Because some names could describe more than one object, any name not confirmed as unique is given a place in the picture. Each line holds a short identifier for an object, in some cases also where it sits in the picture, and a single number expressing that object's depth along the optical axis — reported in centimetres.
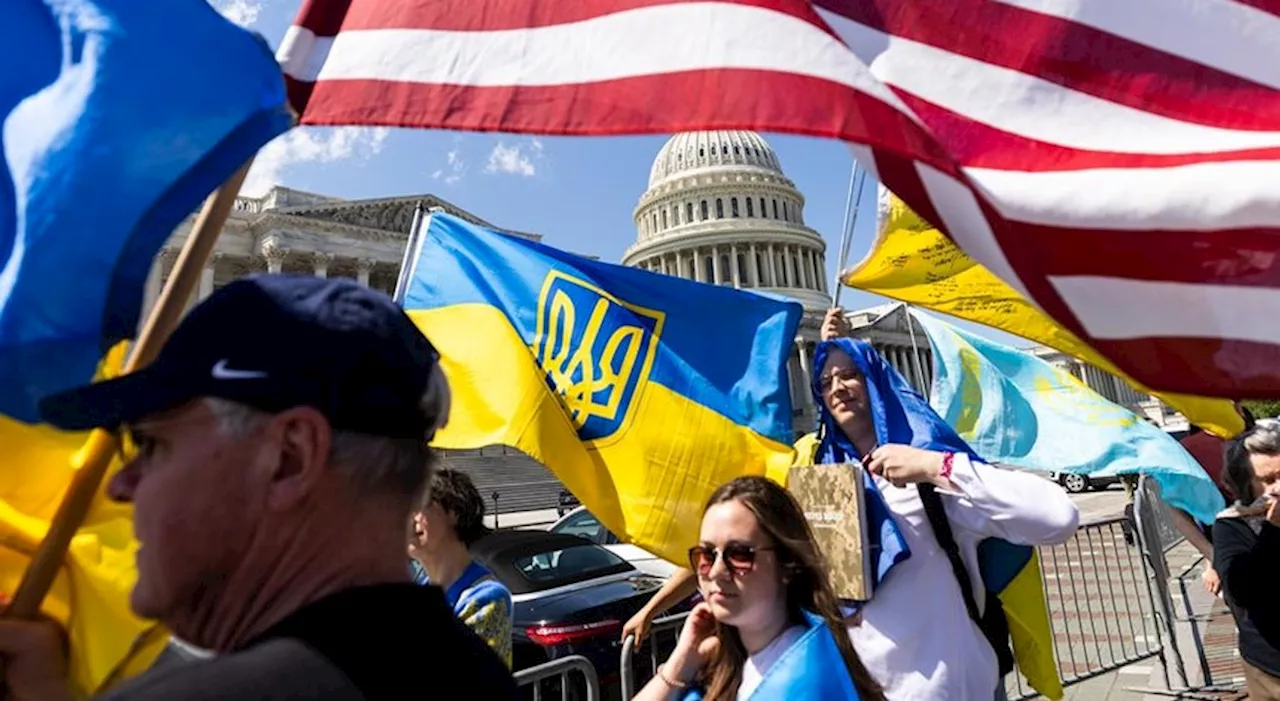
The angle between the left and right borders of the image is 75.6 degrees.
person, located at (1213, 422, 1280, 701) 302
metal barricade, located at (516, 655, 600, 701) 319
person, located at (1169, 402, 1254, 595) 444
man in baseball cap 90
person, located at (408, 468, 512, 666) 246
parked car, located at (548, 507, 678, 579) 673
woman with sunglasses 178
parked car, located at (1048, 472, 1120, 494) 2418
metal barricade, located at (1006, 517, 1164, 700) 562
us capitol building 6178
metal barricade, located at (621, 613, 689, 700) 327
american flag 140
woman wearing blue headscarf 226
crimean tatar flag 523
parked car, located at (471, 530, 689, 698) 494
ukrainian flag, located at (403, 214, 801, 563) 319
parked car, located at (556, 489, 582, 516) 2601
